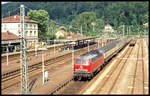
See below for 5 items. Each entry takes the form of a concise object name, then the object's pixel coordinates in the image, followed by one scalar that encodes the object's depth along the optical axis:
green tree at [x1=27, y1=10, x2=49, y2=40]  101.24
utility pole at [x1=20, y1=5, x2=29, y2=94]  23.52
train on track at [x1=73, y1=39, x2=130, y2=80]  32.72
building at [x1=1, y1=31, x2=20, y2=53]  69.59
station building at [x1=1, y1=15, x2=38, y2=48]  83.75
